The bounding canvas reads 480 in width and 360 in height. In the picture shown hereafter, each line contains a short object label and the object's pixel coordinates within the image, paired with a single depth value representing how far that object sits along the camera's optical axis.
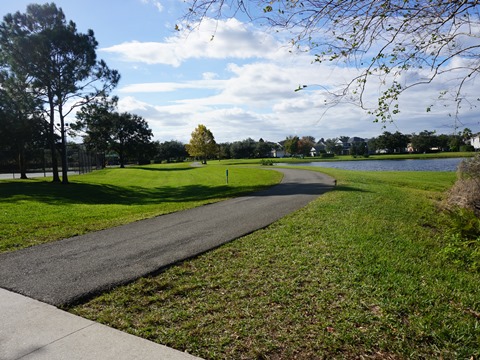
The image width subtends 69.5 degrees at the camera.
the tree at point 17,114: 25.19
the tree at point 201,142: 67.88
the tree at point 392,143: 99.86
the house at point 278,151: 142.85
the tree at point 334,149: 121.53
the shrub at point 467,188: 13.29
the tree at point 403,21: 4.99
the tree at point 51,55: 24.03
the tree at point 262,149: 103.69
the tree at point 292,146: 114.99
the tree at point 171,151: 108.06
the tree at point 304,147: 121.47
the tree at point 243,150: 104.03
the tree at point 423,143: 87.43
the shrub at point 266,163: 57.98
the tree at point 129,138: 71.31
